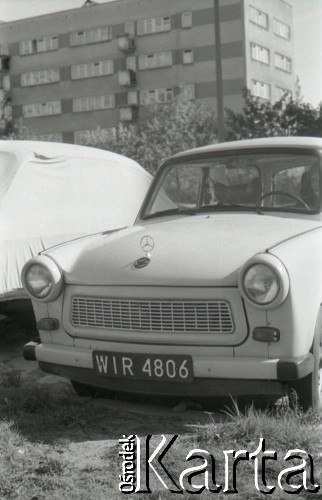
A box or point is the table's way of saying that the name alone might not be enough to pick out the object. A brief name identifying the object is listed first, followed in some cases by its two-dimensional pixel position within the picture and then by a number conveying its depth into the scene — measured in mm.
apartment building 50219
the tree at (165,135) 38219
